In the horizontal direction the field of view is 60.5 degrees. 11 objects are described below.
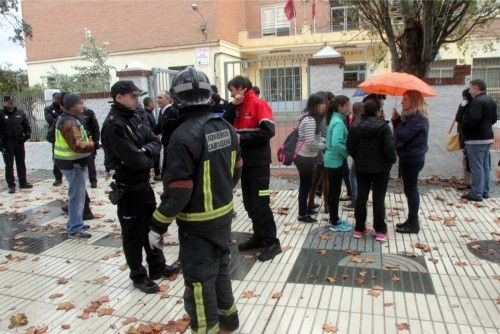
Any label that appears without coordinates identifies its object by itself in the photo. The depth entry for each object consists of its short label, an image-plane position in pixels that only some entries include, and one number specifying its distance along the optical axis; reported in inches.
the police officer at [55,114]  328.4
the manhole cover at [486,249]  189.6
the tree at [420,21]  327.0
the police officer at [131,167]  152.6
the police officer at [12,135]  344.8
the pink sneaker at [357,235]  213.3
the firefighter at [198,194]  111.3
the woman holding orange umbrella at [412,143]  209.8
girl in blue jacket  219.8
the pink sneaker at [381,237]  210.1
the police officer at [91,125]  266.4
